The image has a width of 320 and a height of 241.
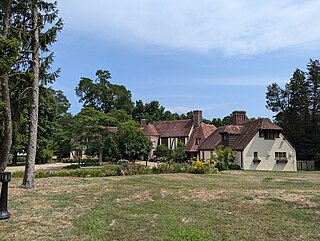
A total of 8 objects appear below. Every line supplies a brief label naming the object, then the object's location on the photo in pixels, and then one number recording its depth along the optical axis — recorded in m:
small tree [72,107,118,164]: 31.98
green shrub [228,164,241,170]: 27.78
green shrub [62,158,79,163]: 41.41
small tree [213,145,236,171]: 28.50
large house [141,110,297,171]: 29.09
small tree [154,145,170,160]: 43.97
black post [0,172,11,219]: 6.55
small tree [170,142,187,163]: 37.38
